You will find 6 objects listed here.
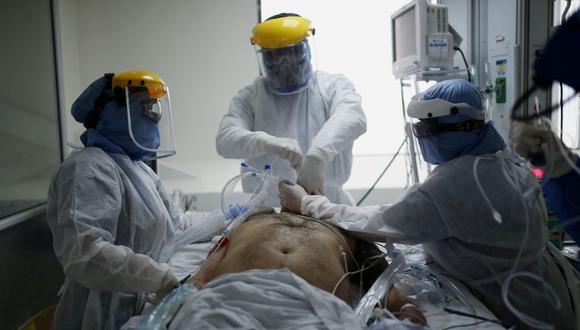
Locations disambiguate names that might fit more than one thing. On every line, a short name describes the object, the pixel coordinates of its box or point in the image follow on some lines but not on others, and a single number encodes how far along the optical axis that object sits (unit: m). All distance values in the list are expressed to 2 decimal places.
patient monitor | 2.50
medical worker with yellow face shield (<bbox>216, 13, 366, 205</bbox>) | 1.96
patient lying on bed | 1.01
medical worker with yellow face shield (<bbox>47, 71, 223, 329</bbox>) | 1.27
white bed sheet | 1.15
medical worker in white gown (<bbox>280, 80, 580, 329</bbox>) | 1.28
